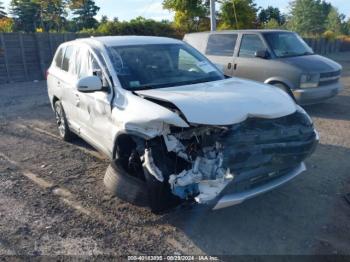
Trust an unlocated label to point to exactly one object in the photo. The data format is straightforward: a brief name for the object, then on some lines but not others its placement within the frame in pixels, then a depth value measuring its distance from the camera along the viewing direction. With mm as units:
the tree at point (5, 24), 32731
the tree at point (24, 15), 46844
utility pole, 16641
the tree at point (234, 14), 25516
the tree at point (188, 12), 25312
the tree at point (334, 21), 63094
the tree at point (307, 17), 62125
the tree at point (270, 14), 52409
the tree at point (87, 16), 55531
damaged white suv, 3299
